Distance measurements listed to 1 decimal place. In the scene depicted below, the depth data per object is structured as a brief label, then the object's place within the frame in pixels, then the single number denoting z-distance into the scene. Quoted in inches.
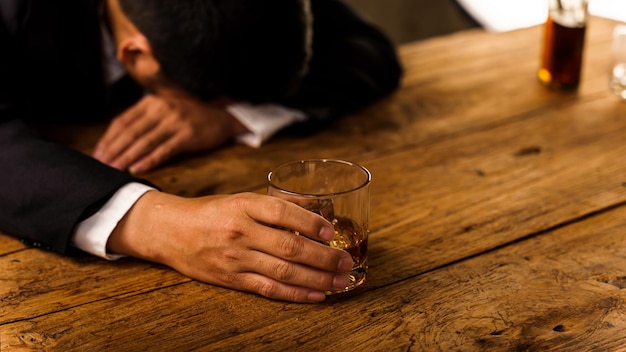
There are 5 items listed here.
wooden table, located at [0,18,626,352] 32.8
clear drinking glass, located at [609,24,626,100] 58.5
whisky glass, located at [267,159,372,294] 34.7
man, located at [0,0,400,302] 35.2
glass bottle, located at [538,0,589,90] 59.0
